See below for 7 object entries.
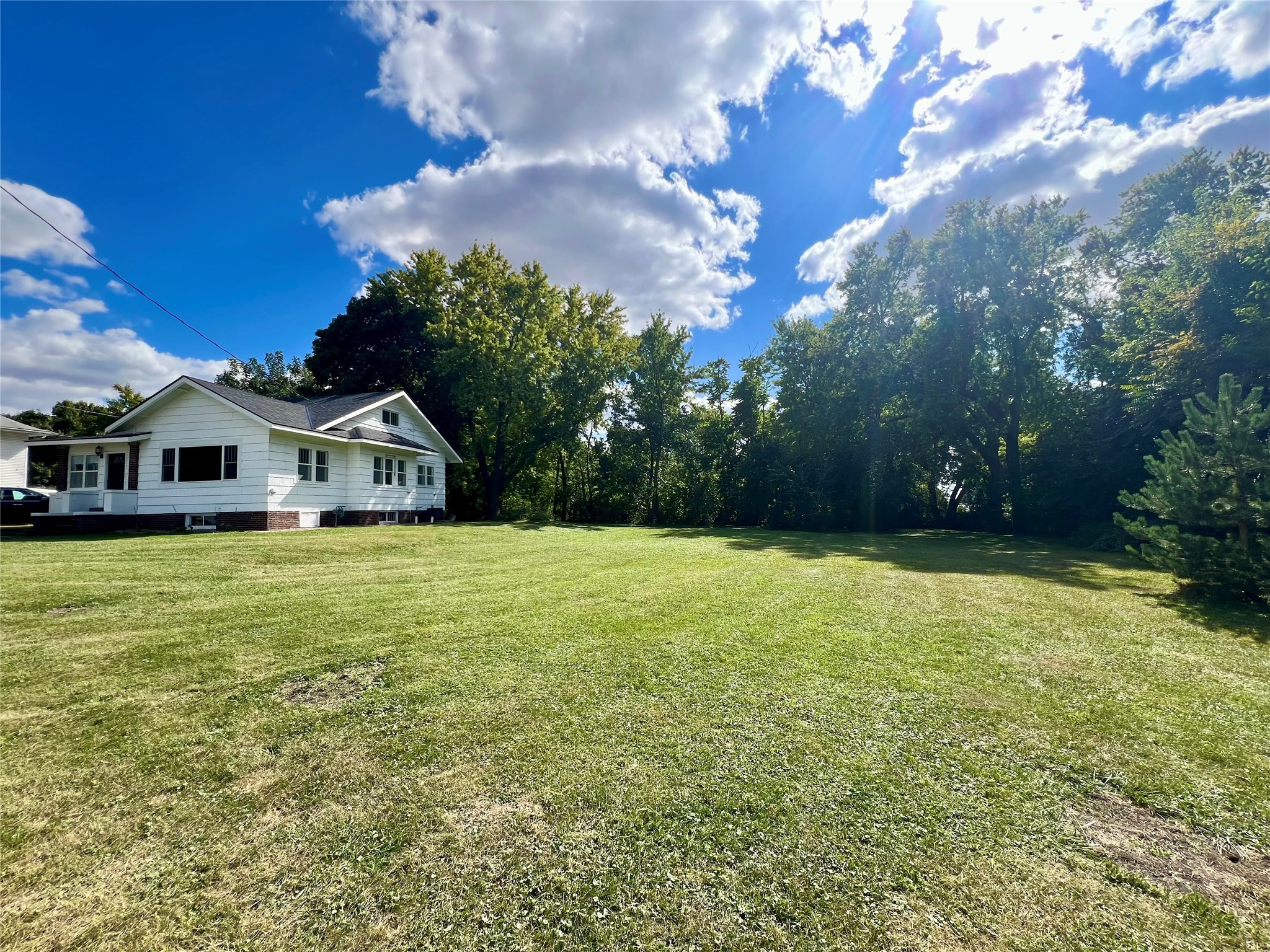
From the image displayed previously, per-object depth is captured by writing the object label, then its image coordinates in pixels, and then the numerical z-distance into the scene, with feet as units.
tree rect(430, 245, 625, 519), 75.10
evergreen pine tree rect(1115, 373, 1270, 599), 19.26
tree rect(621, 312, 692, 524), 85.05
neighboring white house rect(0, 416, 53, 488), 73.05
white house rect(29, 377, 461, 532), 45.27
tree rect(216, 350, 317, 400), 106.93
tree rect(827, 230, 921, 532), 68.44
